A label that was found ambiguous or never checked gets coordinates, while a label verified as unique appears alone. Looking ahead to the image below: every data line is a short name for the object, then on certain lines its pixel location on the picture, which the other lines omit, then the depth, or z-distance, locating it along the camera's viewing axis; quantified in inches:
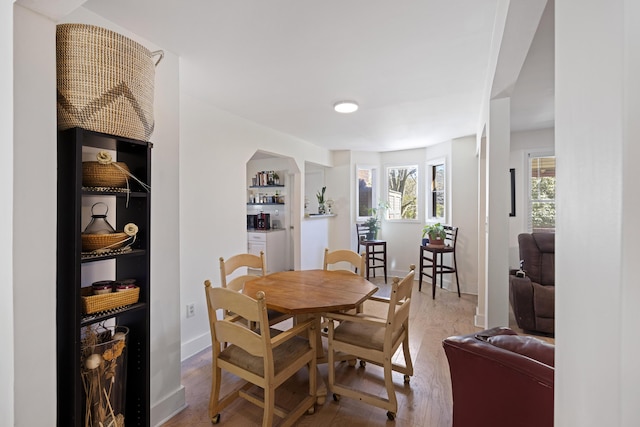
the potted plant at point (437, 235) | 174.2
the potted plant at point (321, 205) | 225.0
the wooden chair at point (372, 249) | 204.4
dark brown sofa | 115.0
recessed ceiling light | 114.0
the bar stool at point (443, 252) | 169.6
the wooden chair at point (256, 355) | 61.9
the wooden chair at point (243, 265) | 94.0
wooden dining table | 72.6
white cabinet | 206.4
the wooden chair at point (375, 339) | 72.1
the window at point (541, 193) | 161.8
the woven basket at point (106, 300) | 52.1
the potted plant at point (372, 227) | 216.2
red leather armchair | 42.4
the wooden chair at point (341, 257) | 110.7
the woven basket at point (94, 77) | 49.1
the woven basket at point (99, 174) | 54.8
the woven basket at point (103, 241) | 53.5
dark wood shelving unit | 49.2
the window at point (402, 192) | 217.9
